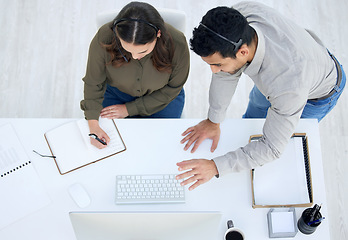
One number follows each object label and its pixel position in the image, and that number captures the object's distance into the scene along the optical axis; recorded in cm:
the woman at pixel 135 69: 129
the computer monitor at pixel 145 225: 103
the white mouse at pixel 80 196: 142
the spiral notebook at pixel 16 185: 141
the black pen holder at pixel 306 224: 134
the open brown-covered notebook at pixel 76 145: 149
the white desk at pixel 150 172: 140
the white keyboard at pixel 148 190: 143
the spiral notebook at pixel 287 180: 143
